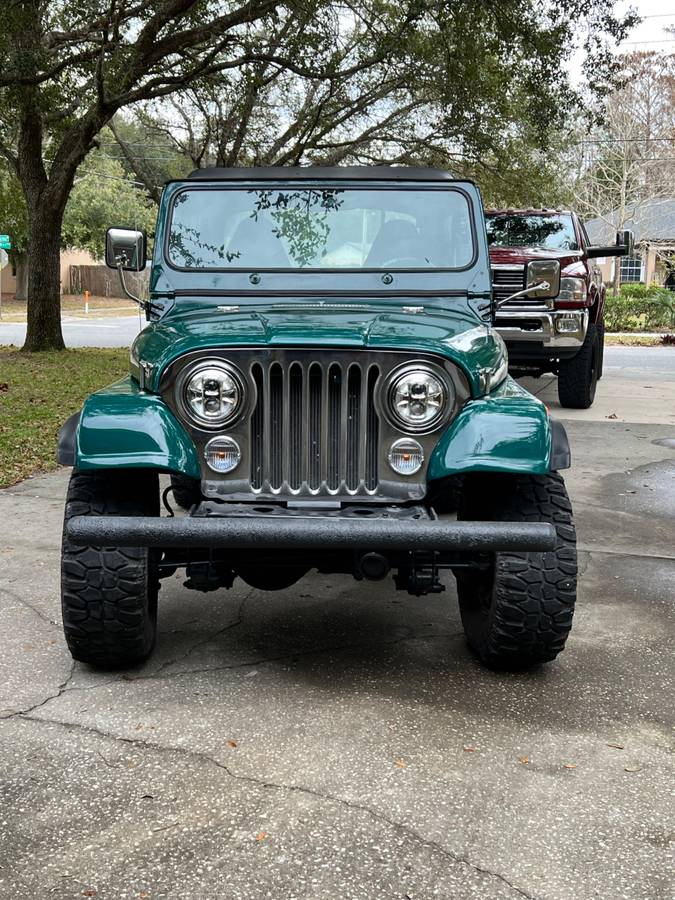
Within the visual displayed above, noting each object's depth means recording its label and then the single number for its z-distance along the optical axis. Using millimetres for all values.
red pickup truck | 10453
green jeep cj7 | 3281
